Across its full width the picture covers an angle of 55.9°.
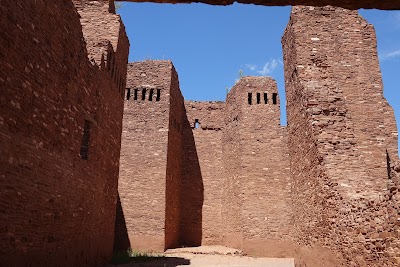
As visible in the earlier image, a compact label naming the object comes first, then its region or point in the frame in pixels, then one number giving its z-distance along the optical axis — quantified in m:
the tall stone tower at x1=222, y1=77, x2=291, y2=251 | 21.06
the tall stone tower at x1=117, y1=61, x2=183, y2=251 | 20.20
